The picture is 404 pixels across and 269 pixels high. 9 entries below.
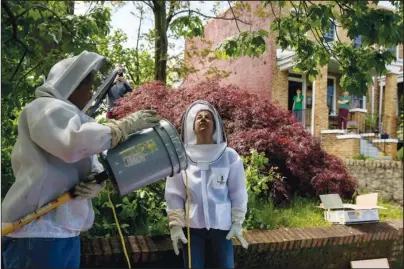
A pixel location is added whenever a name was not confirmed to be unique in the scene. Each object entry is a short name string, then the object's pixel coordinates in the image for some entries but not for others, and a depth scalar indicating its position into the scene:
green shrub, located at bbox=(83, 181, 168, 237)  3.16
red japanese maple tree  4.98
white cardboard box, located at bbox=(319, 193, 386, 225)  4.16
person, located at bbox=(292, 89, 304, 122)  10.84
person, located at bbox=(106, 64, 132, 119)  3.92
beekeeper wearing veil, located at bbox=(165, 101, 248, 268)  2.41
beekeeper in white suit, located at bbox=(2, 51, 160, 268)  1.56
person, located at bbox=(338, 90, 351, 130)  11.28
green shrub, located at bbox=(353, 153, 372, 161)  9.78
